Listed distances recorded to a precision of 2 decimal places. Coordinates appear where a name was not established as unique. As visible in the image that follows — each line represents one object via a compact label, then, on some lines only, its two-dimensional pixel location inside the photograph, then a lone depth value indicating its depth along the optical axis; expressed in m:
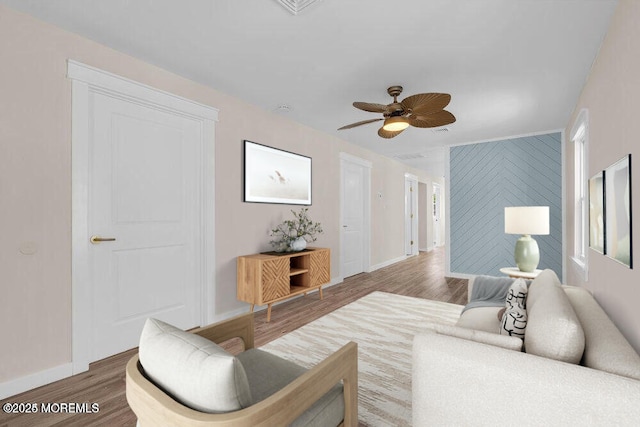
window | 3.57
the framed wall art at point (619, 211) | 1.61
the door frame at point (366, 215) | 5.92
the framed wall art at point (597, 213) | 2.16
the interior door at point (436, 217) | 10.21
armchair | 0.85
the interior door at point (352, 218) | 5.41
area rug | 1.86
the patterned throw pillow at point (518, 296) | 1.78
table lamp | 3.49
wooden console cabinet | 3.25
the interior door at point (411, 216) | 8.02
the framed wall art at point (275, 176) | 3.61
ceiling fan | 2.50
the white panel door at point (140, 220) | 2.40
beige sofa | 0.94
